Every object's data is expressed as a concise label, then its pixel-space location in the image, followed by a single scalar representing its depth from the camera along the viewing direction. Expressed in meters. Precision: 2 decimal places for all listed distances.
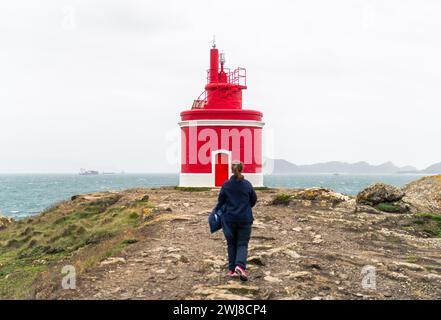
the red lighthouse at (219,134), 26.02
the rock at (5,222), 25.88
